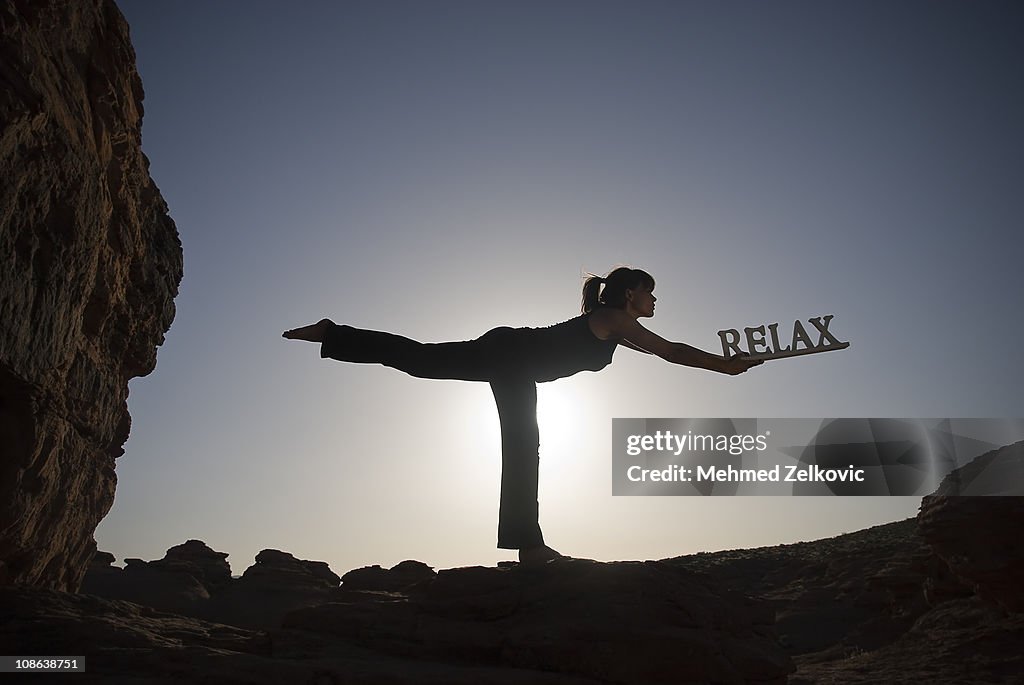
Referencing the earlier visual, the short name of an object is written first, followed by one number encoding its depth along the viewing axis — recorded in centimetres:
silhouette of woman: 564
